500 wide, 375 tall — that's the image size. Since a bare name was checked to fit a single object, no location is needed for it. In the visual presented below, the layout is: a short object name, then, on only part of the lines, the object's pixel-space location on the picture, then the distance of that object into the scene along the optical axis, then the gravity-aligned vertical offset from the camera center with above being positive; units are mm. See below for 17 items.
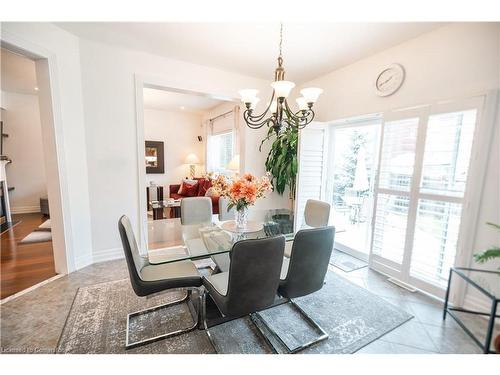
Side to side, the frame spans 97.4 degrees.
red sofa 5371 -740
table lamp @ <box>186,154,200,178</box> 6941 -23
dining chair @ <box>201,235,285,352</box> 1326 -733
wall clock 2494 +1001
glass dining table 1790 -749
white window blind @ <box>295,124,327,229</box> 3309 -4
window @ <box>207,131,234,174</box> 5934 +293
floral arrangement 2047 -261
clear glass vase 2240 -587
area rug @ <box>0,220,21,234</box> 3898 -1311
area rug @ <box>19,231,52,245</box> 3453 -1320
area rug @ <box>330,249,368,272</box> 2934 -1366
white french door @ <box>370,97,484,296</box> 2062 -255
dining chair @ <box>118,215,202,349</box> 1592 -944
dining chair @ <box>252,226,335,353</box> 1559 -767
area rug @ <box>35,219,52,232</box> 4004 -1308
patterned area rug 1607 -1357
